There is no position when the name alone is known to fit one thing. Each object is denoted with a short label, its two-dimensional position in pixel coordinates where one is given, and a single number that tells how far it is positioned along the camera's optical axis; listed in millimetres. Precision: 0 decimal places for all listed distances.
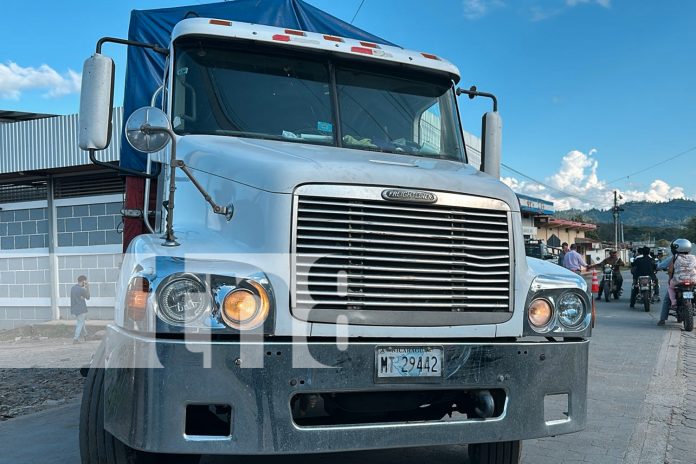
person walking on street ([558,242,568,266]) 16031
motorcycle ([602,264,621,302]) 18516
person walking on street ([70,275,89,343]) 13667
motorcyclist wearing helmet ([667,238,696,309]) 12023
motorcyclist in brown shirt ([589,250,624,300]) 18109
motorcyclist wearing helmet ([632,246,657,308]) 15352
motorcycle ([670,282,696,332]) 11867
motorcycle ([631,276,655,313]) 15406
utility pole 65544
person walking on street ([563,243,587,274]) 15102
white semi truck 3014
